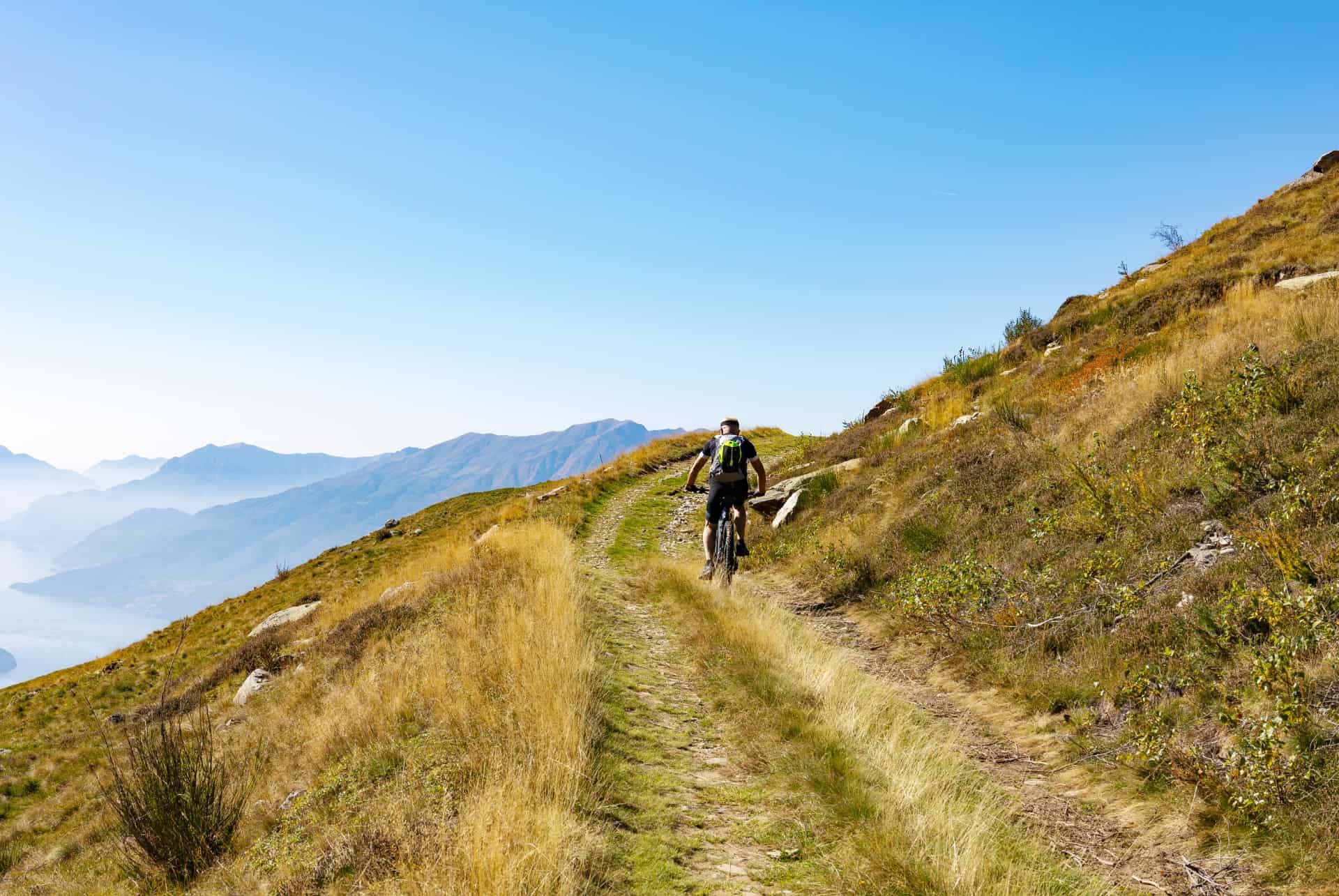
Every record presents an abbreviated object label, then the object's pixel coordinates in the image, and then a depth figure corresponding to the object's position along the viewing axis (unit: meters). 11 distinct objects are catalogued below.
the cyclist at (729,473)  11.49
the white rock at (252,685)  15.38
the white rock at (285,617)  24.12
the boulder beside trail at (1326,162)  27.55
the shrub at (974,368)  22.47
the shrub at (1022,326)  27.05
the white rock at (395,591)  16.95
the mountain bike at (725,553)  11.55
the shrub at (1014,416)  13.10
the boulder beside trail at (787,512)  17.22
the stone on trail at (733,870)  4.03
